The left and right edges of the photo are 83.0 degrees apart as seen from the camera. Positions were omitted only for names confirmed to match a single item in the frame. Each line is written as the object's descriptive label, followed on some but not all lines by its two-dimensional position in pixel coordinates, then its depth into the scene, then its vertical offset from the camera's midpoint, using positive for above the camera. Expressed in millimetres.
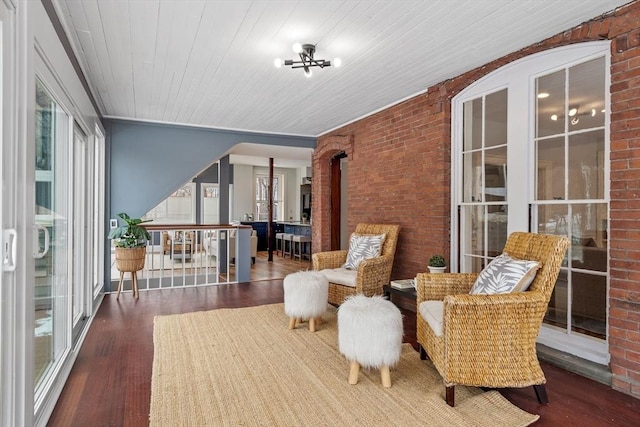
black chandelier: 2867 +1256
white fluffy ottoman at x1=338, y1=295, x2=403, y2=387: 2230 -785
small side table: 3058 -699
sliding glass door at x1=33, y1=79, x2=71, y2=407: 2102 -165
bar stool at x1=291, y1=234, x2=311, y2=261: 8274 -746
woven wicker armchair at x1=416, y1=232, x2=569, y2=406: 2031 -698
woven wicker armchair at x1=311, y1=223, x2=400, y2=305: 3684 -608
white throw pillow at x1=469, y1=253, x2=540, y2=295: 2152 -397
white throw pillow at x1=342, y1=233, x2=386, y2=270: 4138 -424
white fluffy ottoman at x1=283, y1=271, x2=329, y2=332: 3270 -779
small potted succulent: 3344 -488
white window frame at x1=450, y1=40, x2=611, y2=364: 2557 +746
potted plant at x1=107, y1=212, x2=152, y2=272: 4535 -419
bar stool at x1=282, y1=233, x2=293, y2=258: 8891 -856
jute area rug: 1954 -1109
